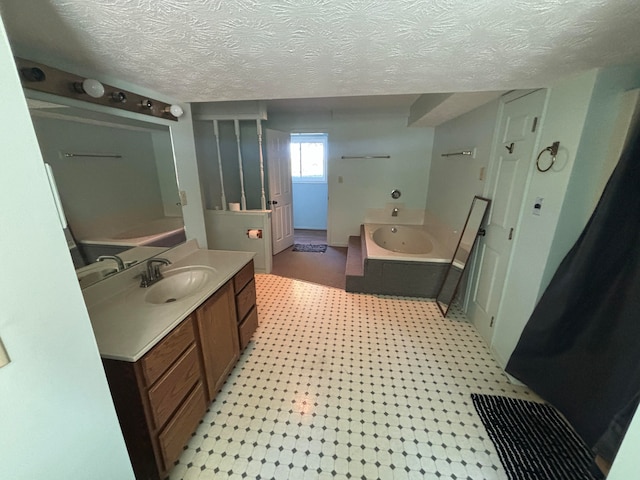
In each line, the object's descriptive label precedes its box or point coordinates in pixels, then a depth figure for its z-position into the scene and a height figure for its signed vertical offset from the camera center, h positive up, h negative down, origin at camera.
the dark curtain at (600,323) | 1.14 -0.75
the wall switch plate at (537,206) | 1.58 -0.19
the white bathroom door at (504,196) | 1.73 -0.16
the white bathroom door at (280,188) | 3.72 -0.20
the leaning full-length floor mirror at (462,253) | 2.27 -0.74
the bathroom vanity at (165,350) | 1.01 -0.80
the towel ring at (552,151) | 1.46 +0.14
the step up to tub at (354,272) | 2.95 -1.12
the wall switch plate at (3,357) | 0.53 -0.37
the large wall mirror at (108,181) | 1.18 -0.04
